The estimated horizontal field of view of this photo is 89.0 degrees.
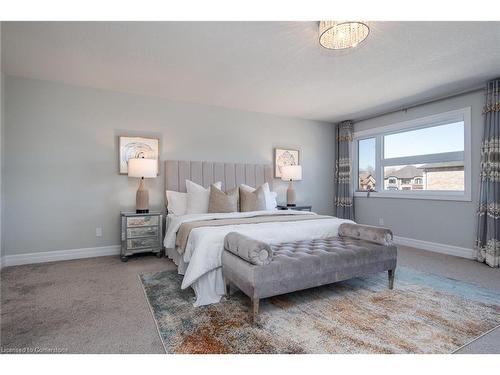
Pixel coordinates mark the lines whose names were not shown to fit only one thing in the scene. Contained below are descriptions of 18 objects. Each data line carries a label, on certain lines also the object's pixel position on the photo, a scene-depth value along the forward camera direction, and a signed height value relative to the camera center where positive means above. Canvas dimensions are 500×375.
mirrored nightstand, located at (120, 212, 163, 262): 3.48 -0.69
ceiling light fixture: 2.09 +1.28
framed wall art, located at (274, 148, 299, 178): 5.06 +0.52
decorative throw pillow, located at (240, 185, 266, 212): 3.86 -0.24
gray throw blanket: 2.70 -0.43
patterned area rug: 1.60 -1.02
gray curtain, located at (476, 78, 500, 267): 3.31 -0.02
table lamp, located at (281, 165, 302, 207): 4.82 +0.16
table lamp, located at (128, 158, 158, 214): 3.55 +0.15
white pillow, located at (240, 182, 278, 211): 4.13 -0.21
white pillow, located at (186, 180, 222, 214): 3.74 -0.22
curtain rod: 3.60 +1.34
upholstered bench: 1.88 -0.64
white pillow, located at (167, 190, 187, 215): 3.80 -0.28
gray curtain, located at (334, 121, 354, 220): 5.38 +0.24
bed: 2.26 -0.46
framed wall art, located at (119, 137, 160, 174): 3.83 +0.54
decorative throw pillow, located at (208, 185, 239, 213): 3.66 -0.26
